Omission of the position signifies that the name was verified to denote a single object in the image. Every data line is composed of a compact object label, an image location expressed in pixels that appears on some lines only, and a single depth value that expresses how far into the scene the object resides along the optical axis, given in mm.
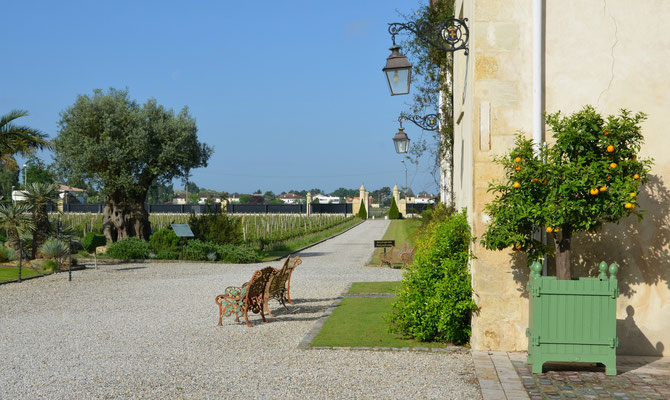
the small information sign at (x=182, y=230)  20141
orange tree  5844
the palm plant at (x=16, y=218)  17234
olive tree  21953
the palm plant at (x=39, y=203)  17688
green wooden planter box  5949
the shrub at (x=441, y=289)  7254
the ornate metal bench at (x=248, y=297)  9164
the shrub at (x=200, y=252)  20422
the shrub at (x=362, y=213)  67238
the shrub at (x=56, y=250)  17484
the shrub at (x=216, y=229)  22156
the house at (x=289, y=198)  187400
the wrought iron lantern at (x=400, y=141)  16156
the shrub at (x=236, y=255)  20406
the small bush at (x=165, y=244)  20594
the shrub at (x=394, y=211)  65375
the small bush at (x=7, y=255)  18125
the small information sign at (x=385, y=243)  21078
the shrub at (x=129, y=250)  20656
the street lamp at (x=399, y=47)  7305
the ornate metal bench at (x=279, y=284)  9719
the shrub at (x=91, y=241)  20964
